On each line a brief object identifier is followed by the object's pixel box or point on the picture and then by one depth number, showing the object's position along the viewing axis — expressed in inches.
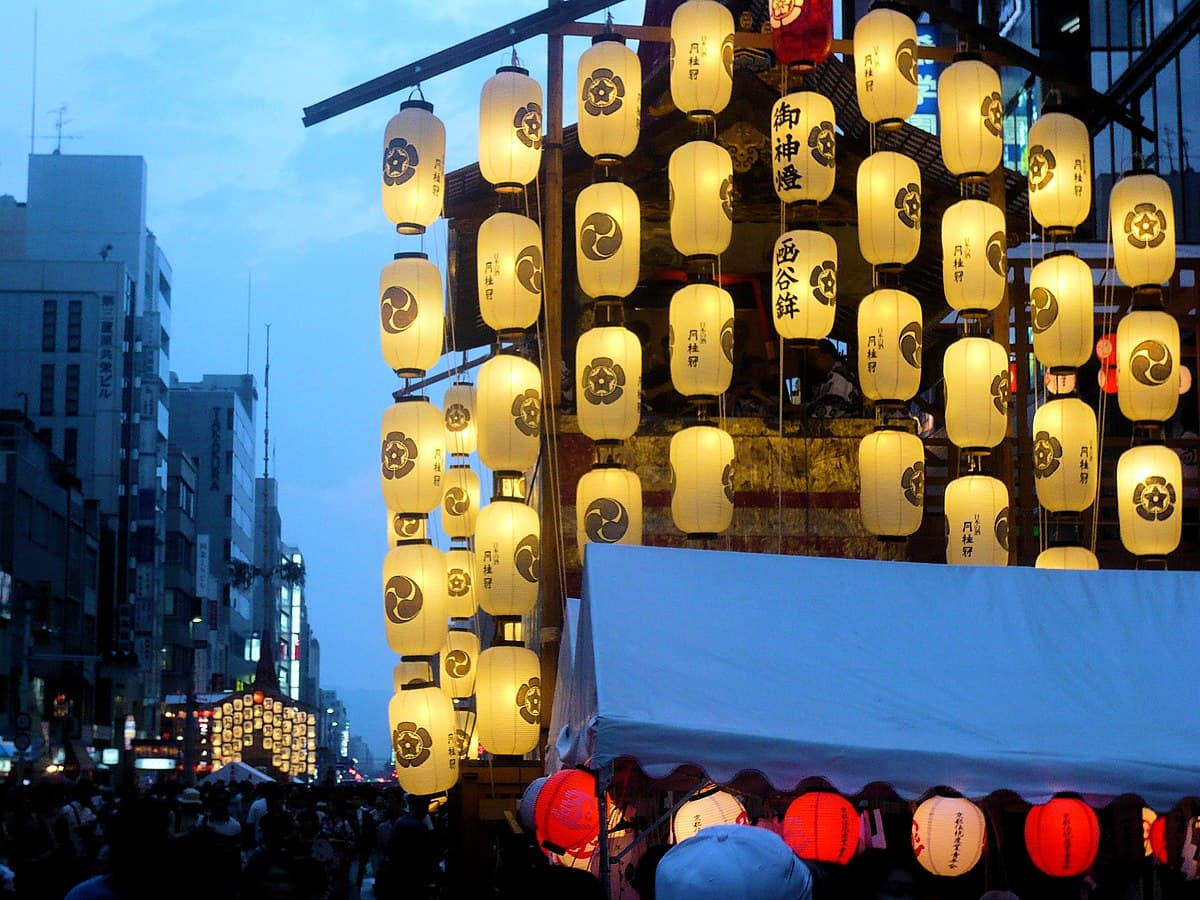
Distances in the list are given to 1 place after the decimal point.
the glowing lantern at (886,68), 599.5
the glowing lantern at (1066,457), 577.9
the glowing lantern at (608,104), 590.9
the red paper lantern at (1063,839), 377.7
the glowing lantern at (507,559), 569.3
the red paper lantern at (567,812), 373.4
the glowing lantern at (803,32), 603.2
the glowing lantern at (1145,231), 601.0
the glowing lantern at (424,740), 574.6
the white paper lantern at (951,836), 382.0
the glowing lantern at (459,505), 806.5
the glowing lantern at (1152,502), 579.8
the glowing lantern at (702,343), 559.5
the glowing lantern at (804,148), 585.3
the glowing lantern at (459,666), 739.4
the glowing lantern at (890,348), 566.6
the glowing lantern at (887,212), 578.9
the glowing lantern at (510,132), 600.4
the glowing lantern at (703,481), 558.3
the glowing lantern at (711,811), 407.8
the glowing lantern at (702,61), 599.2
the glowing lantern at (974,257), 577.9
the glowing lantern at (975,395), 562.9
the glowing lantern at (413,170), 609.9
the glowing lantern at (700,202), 573.0
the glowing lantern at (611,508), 569.9
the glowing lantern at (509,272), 583.2
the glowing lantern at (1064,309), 585.6
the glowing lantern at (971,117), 593.9
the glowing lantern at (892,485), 565.6
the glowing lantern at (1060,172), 606.9
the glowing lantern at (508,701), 579.8
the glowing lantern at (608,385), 566.3
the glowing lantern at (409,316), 609.9
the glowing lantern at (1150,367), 587.5
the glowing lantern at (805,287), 565.9
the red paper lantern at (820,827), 384.5
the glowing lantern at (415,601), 589.9
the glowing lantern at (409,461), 598.9
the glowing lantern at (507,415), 573.0
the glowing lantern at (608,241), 573.6
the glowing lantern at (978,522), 565.6
